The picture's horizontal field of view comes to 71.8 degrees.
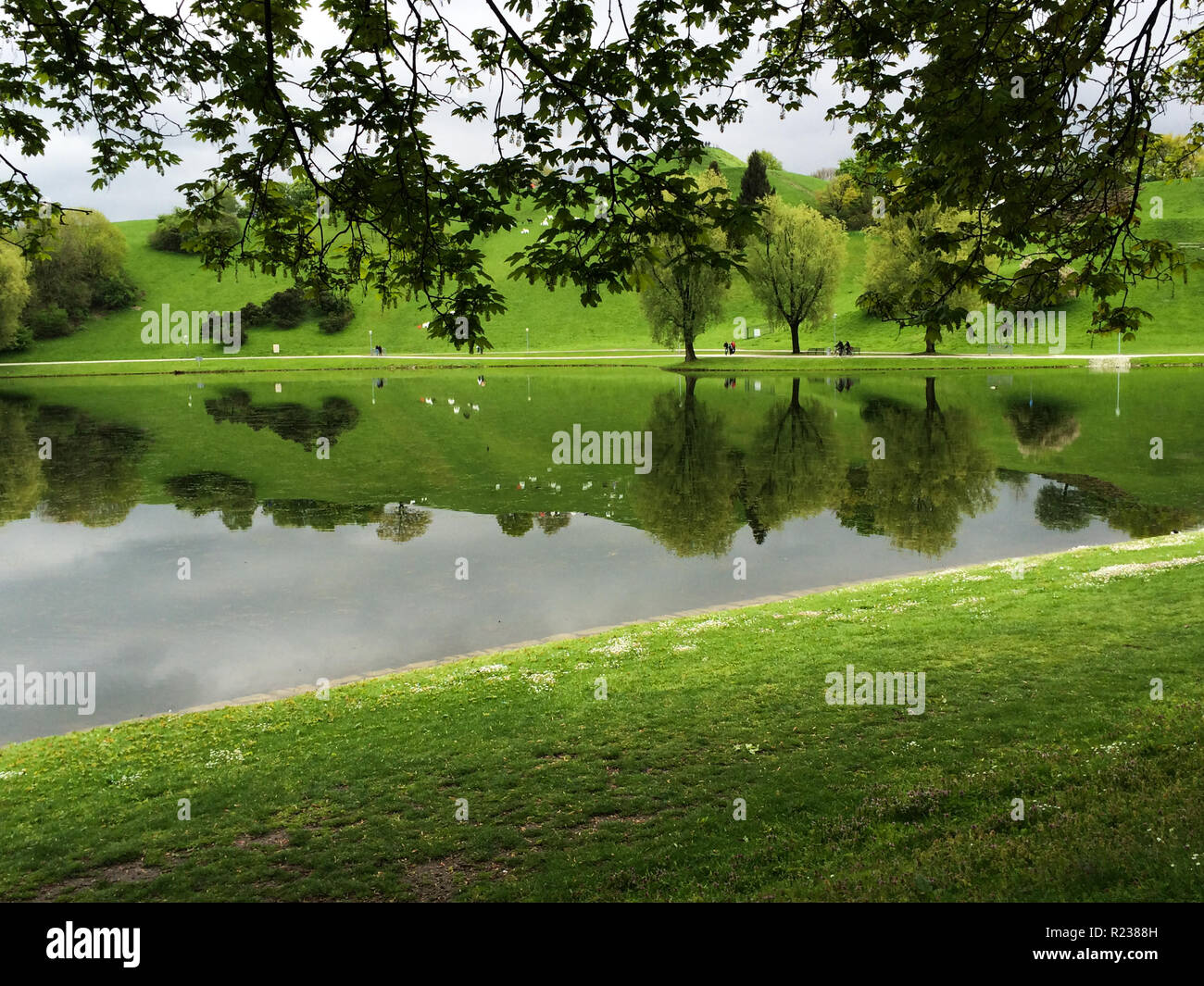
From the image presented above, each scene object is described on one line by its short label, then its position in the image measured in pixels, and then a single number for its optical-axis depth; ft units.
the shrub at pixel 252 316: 460.55
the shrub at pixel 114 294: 476.95
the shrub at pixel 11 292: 364.58
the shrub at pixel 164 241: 516.73
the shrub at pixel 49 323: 442.09
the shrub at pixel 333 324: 458.50
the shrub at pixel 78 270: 457.68
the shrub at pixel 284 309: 464.65
